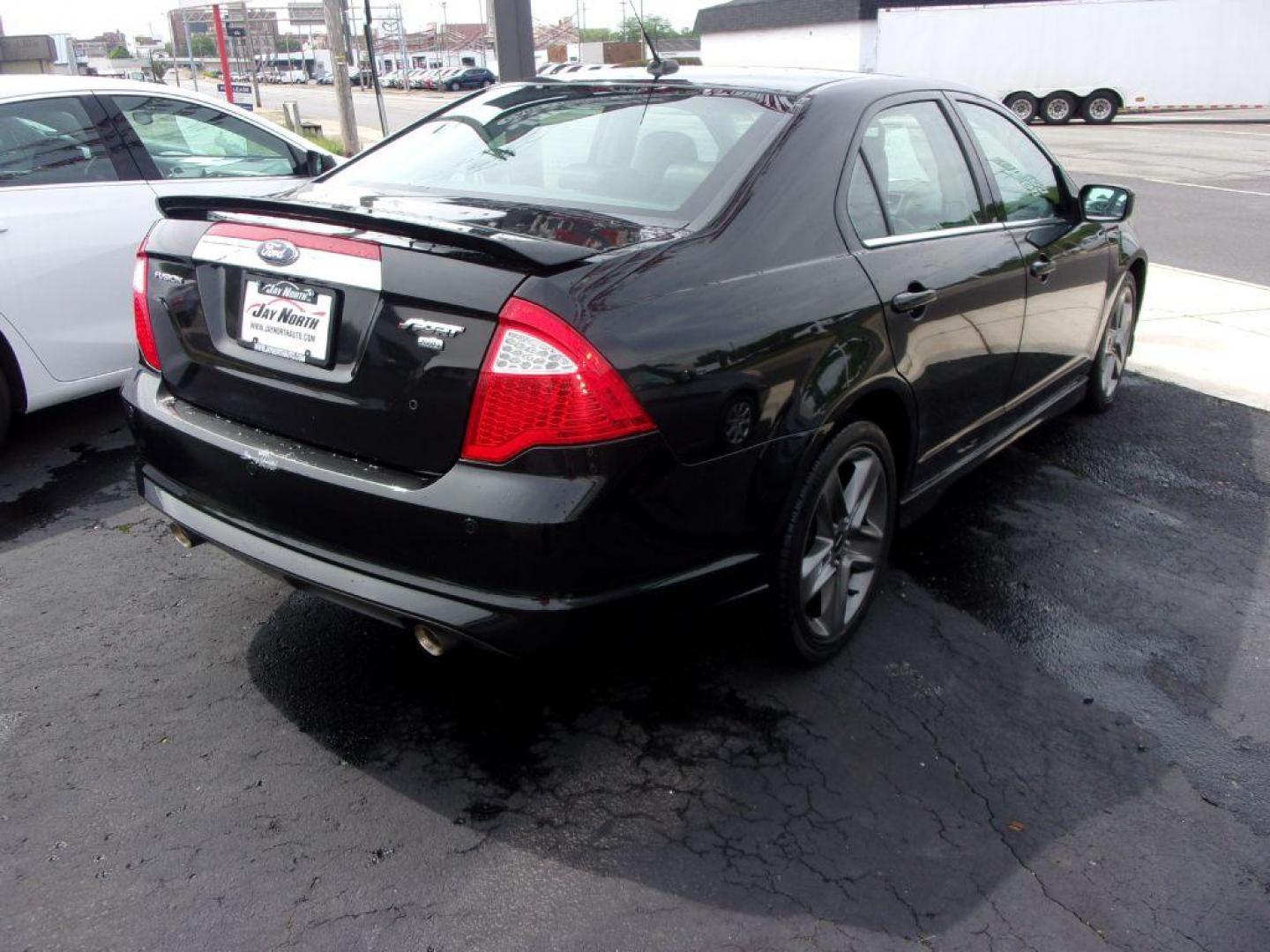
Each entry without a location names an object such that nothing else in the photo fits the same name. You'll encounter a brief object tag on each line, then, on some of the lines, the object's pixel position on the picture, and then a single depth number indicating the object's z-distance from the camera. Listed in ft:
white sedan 15.28
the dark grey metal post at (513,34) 25.11
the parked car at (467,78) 211.41
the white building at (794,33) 123.44
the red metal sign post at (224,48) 93.45
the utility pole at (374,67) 48.63
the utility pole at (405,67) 149.48
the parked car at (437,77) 227.40
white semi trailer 92.68
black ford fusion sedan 7.72
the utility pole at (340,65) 56.75
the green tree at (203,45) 352.69
